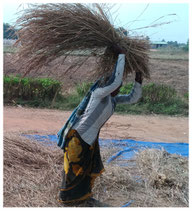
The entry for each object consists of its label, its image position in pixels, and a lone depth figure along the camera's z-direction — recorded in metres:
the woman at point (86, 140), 2.42
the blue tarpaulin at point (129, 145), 4.22
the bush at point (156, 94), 7.85
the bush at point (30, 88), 7.70
